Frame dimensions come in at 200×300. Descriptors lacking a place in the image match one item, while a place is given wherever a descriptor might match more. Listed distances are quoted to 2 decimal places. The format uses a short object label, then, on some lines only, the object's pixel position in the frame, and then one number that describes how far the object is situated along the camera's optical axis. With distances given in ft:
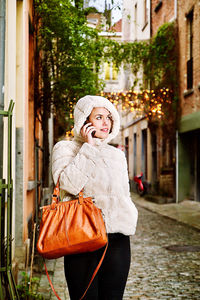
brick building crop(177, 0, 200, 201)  45.03
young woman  7.52
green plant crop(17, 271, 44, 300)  12.50
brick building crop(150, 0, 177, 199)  52.01
